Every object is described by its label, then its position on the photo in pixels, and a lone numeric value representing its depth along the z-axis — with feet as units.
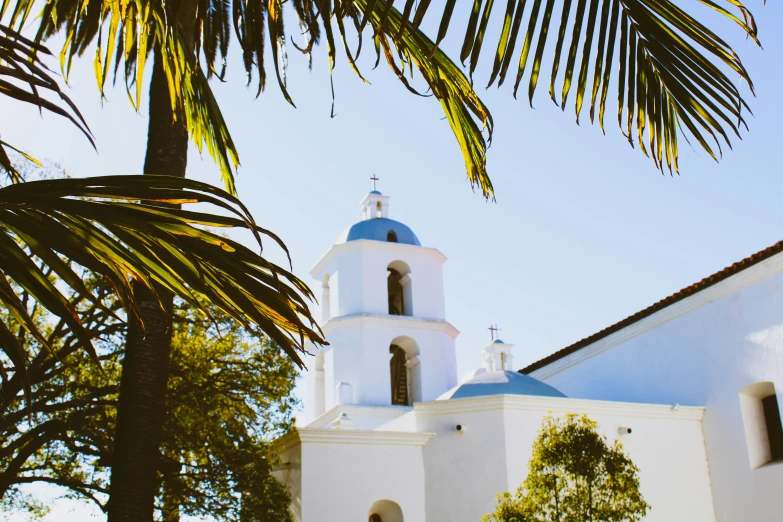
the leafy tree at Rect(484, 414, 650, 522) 45.83
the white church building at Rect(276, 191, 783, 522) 55.42
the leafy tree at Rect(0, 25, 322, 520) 6.22
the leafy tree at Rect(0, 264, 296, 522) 45.29
